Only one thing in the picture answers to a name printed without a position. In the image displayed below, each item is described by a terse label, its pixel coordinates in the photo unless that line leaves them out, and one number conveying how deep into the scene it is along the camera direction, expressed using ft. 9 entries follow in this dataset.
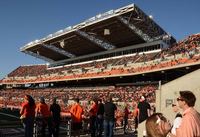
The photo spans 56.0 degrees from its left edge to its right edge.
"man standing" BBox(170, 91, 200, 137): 6.67
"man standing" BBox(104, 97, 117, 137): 22.83
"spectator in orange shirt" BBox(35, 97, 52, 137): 22.31
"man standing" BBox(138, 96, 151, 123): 23.25
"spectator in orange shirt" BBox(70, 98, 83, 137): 22.24
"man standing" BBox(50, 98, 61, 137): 23.31
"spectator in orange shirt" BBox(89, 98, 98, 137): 24.38
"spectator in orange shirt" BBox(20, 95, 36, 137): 20.00
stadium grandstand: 58.08
